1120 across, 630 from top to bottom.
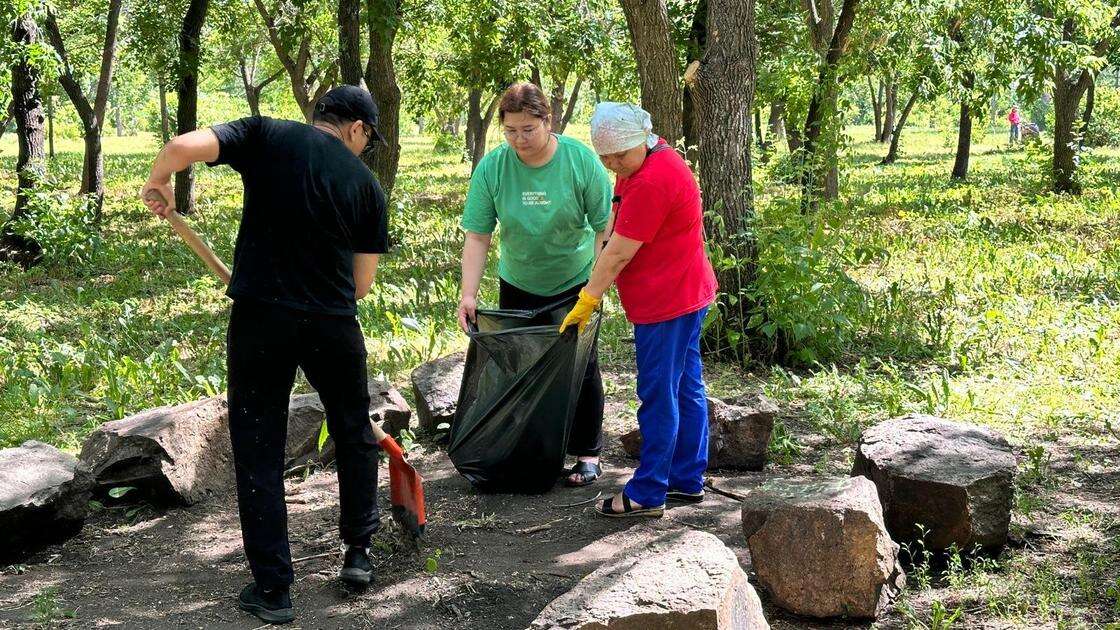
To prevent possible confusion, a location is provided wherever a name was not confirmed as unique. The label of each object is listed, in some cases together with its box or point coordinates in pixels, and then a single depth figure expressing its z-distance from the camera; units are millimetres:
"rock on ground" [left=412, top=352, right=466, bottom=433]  5453
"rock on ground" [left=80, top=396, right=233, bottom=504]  4562
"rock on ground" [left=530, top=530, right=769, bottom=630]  2613
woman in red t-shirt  3848
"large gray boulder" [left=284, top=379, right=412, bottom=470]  5121
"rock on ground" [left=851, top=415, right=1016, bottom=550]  3656
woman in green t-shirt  4344
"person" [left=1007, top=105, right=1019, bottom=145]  30773
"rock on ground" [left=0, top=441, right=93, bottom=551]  4086
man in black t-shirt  3221
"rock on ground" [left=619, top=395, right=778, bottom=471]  4812
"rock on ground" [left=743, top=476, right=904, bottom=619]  3299
